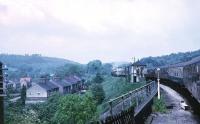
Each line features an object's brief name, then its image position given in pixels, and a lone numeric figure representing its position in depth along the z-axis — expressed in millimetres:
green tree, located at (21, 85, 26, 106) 74422
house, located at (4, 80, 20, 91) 123670
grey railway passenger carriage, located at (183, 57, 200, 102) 15240
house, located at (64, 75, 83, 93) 105862
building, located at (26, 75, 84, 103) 83158
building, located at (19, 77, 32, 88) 120555
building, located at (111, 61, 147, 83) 58817
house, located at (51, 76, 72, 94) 93310
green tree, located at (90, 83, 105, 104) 64225
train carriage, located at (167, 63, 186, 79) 28756
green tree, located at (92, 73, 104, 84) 97718
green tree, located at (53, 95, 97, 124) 40681
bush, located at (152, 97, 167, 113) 15145
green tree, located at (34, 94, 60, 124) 51869
